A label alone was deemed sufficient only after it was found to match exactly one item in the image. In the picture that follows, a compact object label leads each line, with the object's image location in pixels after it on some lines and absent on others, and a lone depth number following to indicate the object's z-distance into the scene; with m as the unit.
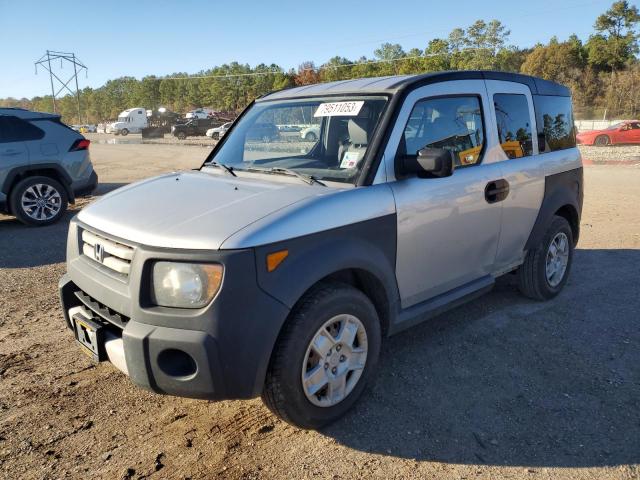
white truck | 55.47
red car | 24.83
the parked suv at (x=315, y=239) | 2.43
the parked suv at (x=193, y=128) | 44.56
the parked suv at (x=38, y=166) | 8.12
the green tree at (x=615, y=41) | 60.00
